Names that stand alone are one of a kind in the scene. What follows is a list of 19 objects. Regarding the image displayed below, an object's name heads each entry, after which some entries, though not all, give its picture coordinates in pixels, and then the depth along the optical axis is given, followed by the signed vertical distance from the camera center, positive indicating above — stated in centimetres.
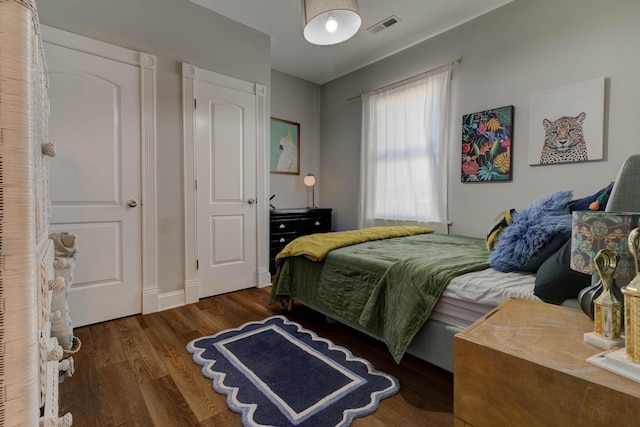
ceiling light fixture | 169 +110
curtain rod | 313 +147
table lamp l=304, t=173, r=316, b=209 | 442 +34
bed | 127 -40
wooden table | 64 -40
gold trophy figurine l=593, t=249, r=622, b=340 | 79 -26
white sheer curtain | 328 +60
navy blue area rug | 135 -92
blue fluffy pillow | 145 -13
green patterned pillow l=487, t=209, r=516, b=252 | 190 -15
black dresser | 360 -27
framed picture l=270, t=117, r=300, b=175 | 421 +81
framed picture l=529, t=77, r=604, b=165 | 235 +67
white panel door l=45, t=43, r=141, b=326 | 215 +20
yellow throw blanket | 223 -30
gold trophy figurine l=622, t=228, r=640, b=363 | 68 -24
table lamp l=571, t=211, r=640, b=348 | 79 -15
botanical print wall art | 282 +58
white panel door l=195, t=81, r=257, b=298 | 286 +15
